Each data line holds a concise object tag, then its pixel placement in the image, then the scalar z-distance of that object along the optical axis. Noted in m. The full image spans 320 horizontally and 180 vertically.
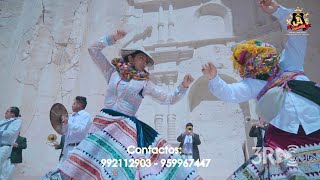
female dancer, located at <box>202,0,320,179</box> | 2.02
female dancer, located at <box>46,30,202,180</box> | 2.34
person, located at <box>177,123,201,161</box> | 5.34
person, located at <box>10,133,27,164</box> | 5.03
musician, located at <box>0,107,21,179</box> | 4.70
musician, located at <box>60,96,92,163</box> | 3.40
